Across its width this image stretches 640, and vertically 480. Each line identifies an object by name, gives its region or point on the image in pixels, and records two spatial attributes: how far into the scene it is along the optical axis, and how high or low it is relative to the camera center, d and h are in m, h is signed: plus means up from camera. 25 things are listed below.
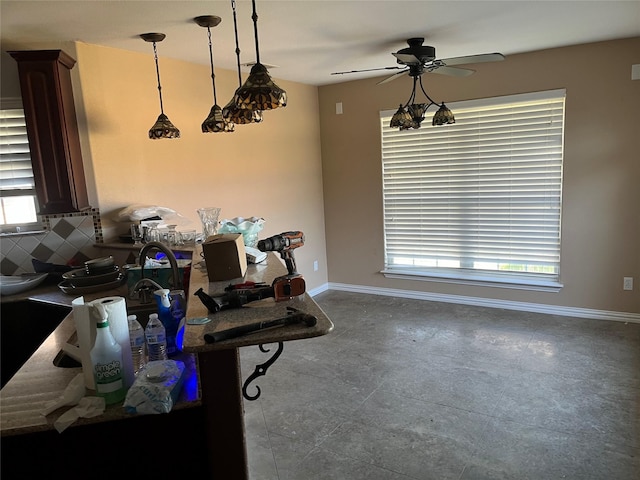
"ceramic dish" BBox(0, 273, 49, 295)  2.89 -0.60
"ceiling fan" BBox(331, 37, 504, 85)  2.97 +0.75
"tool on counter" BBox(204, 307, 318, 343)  1.33 -0.46
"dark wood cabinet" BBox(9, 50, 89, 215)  2.98 +0.43
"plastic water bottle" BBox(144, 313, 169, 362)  1.57 -0.54
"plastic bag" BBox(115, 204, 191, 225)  3.48 -0.23
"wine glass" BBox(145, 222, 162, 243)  3.26 -0.37
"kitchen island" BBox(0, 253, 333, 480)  1.30 -0.72
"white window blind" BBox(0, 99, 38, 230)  3.22 +0.14
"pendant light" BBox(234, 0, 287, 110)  1.82 +0.34
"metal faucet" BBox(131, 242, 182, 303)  2.16 -0.45
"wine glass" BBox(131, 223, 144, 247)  3.37 -0.36
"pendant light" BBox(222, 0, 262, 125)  2.11 +0.30
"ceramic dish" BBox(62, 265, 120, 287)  2.73 -0.55
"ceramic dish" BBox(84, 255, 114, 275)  2.81 -0.50
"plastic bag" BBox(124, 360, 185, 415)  1.27 -0.60
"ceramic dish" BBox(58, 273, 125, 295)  2.69 -0.60
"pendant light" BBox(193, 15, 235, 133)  2.89 +0.39
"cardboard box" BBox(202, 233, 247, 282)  2.03 -0.36
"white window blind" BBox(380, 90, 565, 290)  4.39 -0.29
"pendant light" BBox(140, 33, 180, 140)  3.17 +0.41
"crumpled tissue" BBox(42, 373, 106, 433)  1.25 -0.63
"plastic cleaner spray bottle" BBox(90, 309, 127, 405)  1.31 -0.52
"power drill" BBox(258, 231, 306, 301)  1.72 -0.39
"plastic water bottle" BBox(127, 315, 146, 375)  1.60 -0.56
